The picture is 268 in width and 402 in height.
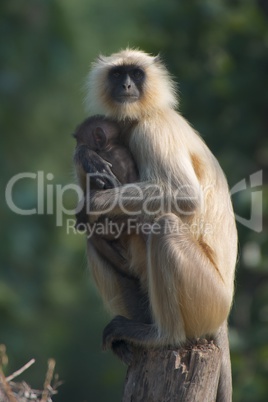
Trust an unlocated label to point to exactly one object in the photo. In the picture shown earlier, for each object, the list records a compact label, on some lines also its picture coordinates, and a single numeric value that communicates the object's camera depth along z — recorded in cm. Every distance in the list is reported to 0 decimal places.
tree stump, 1355
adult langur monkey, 1445
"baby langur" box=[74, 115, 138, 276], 1502
